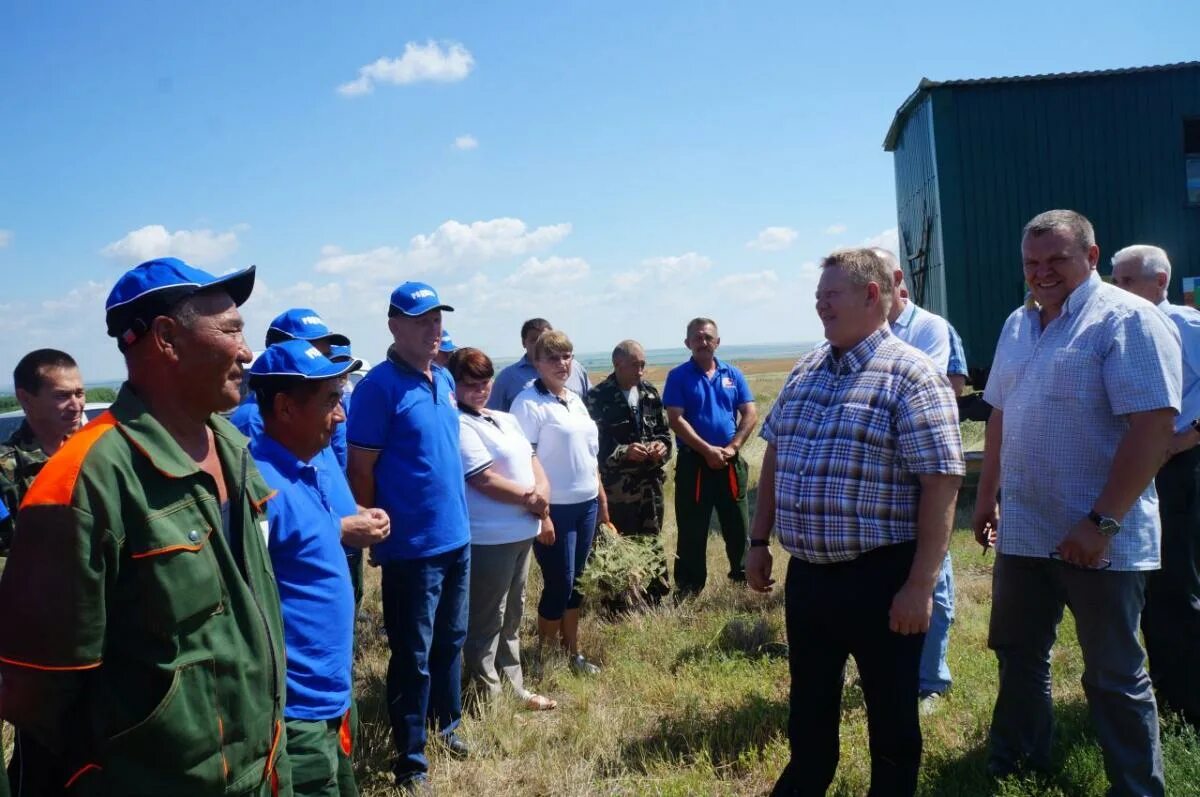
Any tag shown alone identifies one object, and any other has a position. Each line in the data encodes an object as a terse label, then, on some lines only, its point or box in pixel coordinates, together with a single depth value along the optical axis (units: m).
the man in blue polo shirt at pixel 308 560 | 2.39
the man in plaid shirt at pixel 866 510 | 2.77
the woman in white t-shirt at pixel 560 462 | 4.97
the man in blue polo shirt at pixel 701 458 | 6.48
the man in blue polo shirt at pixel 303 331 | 3.44
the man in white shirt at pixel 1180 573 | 3.76
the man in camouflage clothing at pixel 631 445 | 6.37
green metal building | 10.05
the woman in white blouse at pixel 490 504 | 4.25
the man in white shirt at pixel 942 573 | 4.09
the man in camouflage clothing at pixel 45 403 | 3.99
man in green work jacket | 1.63
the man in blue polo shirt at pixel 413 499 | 3.59
